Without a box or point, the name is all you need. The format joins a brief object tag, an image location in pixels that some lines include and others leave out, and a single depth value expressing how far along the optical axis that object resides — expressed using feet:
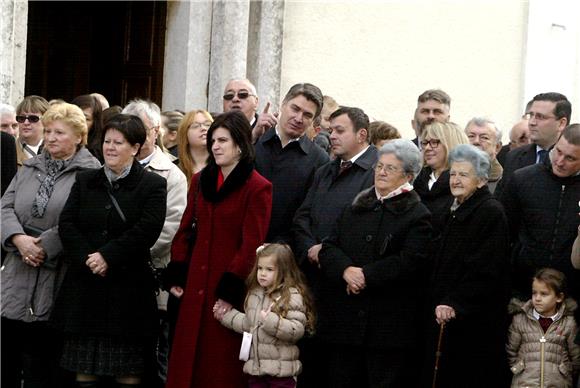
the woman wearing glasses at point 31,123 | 65.05
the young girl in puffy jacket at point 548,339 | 48.81
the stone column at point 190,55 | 78.96
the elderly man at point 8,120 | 61.74
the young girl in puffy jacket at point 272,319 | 50.34
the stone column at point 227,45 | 78.31
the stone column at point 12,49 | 69.10
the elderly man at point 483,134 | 59.84
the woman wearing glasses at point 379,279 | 49.44
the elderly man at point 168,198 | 55.29
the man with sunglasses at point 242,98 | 61.84
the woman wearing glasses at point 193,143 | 59.19
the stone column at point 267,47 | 79.76
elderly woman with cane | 49.13
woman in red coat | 51.34
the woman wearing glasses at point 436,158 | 53.59
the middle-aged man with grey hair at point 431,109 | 64.63
